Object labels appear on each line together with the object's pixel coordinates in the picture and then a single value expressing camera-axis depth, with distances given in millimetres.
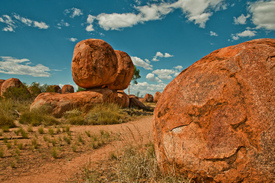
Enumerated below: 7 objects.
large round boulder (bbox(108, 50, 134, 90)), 13843
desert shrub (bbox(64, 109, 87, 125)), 7875
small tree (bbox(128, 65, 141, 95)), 28578
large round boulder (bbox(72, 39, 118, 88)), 9797
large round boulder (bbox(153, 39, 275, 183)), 1689
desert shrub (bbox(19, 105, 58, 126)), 7307
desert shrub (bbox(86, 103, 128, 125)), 8141
